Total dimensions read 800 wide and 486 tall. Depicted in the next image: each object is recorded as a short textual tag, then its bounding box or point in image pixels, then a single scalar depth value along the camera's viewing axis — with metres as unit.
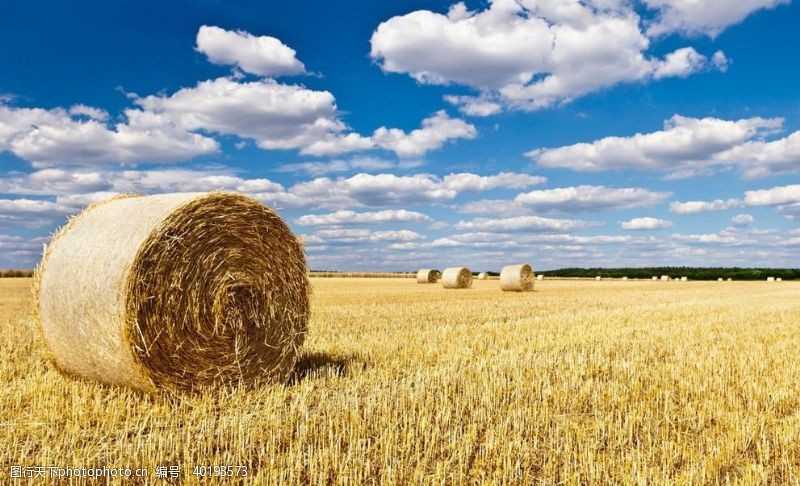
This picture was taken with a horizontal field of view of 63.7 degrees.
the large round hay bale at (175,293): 6.32
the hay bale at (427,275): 40.03
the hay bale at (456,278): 31.53
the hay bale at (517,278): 29.38
